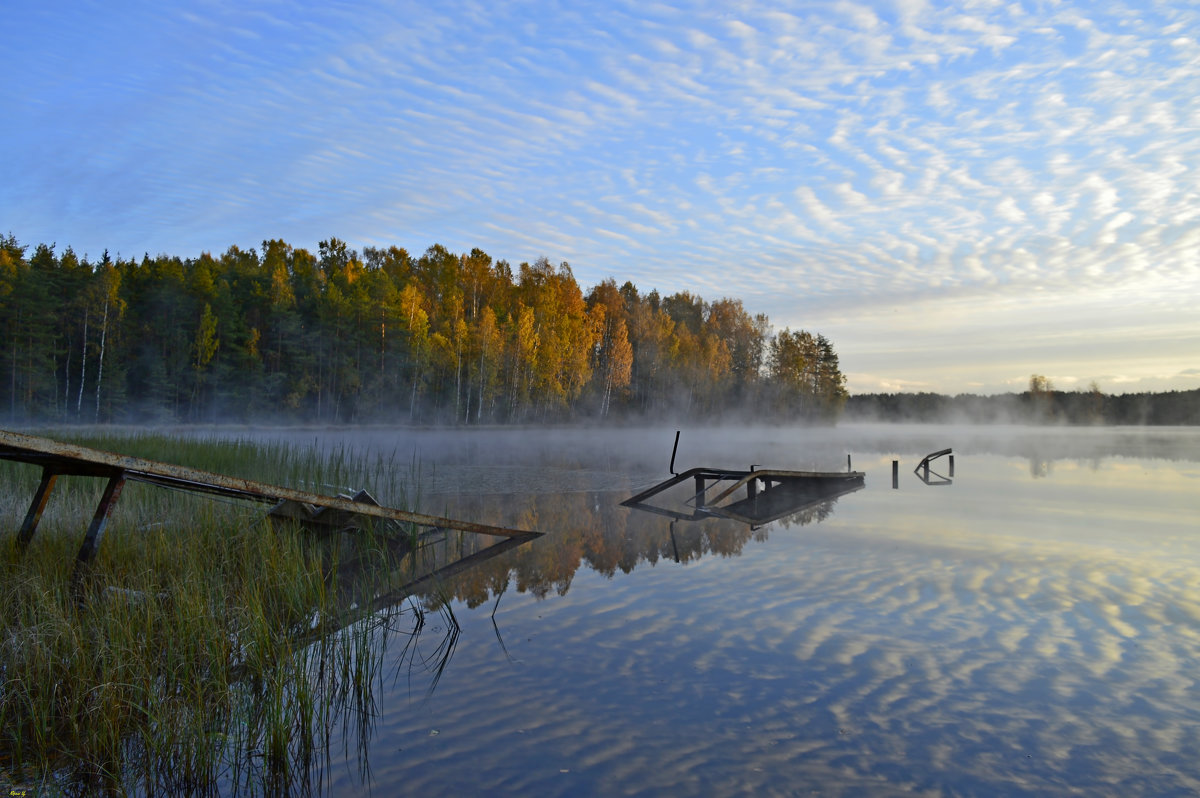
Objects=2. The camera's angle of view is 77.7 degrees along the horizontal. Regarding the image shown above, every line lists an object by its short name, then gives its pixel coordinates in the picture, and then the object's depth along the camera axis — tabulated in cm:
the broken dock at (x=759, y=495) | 1355
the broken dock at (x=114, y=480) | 453
